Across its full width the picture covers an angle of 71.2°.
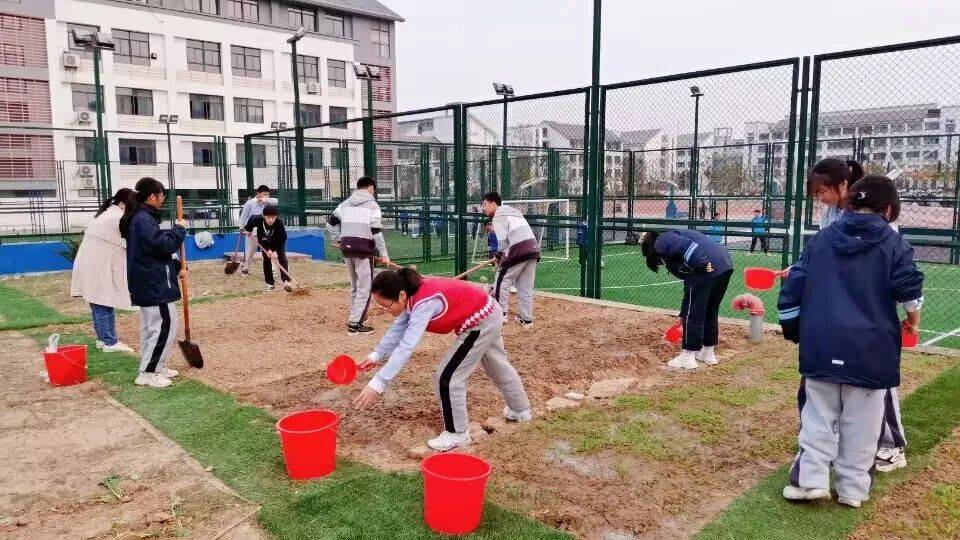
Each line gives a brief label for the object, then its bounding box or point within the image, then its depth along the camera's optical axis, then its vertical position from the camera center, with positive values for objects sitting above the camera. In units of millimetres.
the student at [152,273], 5504 -645
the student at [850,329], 3170 -680
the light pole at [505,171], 15352 +486
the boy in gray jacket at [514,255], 7930 -745
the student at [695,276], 5918 -767
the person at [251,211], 11781 -297
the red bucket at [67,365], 5762 -1463
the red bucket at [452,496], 3053 -1394
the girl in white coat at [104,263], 6746 -680
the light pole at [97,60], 14484 +3000
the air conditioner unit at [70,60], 32281 +6499
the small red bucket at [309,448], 3703 -1418
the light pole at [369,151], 12997 +824
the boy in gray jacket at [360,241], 7945 -566
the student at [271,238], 10976 -733
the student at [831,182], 3789 +41
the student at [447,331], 3799 -849
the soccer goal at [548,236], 16016 -1190
